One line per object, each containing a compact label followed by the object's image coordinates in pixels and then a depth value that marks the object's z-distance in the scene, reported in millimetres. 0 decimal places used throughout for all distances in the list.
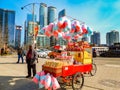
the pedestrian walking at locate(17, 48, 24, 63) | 9813
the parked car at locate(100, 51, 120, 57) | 18878
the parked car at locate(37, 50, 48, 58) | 16731
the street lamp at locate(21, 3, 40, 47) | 13340
